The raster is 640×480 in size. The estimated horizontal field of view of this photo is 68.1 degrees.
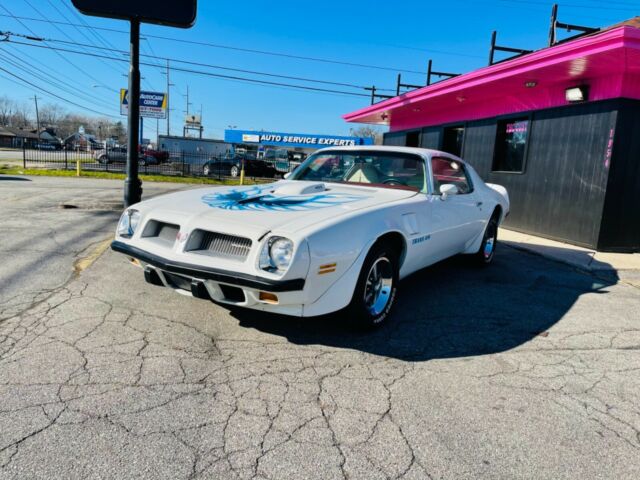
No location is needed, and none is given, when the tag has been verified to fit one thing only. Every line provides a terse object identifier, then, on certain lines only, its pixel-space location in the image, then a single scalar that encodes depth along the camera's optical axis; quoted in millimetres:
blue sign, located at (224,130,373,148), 35531
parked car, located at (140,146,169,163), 33397
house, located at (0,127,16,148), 91938
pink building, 7500
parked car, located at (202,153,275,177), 29672
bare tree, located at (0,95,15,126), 127538
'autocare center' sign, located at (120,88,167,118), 25938
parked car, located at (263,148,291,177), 33281
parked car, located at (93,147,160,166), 31172
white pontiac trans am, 3002
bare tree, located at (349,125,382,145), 81050
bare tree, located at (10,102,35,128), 133375
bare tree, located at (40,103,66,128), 135375
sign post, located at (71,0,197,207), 6223
